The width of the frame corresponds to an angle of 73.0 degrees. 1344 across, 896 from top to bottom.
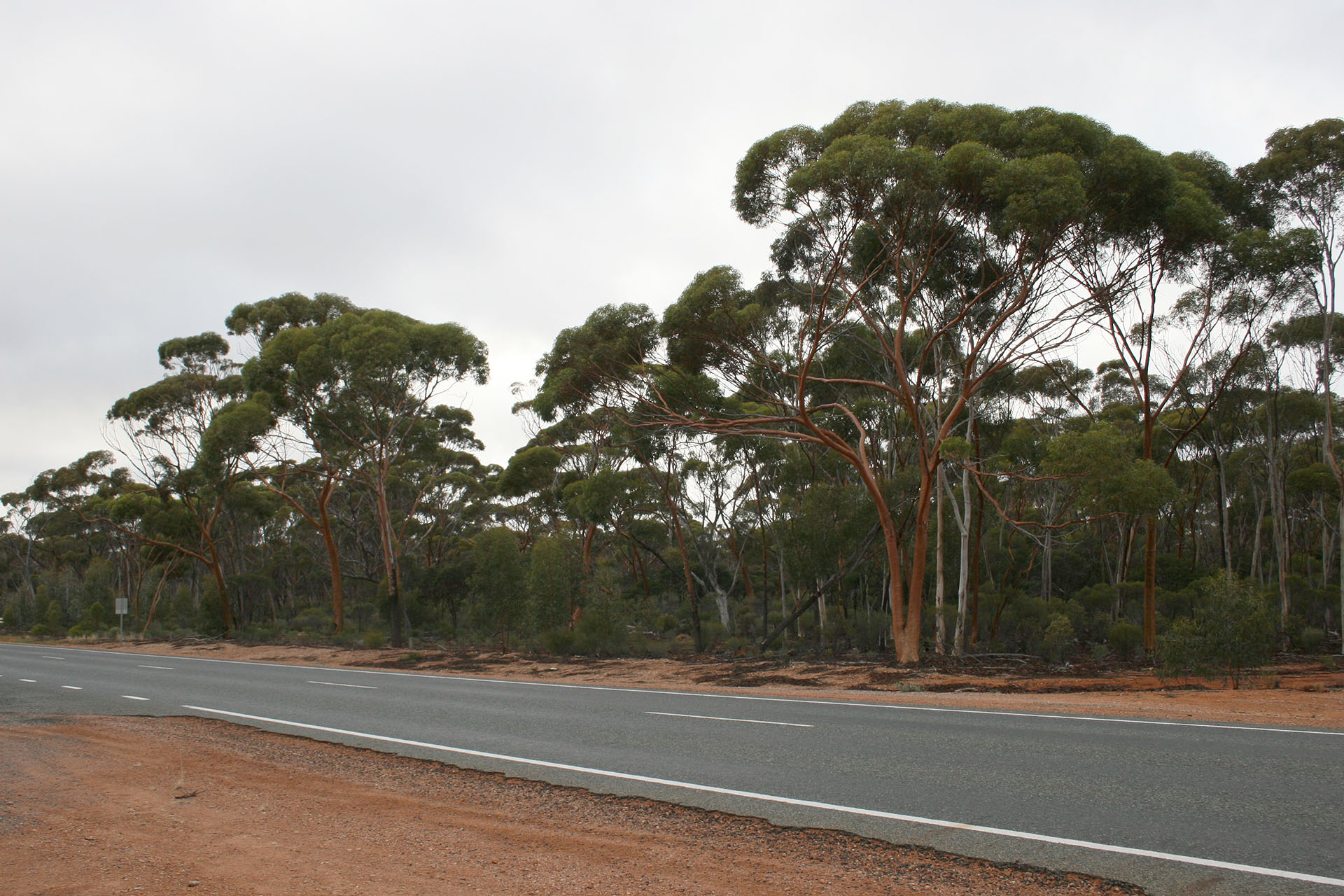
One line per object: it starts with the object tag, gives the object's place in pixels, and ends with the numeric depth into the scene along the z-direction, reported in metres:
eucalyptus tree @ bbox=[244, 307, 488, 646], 30.70
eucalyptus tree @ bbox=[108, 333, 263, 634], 37.97
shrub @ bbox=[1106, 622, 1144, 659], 23.92
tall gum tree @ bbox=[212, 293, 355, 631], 32.78
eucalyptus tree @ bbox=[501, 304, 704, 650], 23.44
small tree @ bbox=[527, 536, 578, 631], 27.12
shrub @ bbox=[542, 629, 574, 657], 25.78
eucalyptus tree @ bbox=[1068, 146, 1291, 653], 18.73
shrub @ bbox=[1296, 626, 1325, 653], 25.06
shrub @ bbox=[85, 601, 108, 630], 47.00
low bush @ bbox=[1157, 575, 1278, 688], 15.77
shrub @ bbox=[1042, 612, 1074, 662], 23.14
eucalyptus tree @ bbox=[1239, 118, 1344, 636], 21.59
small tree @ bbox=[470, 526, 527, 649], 29.70
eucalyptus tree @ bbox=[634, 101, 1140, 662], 17.47
